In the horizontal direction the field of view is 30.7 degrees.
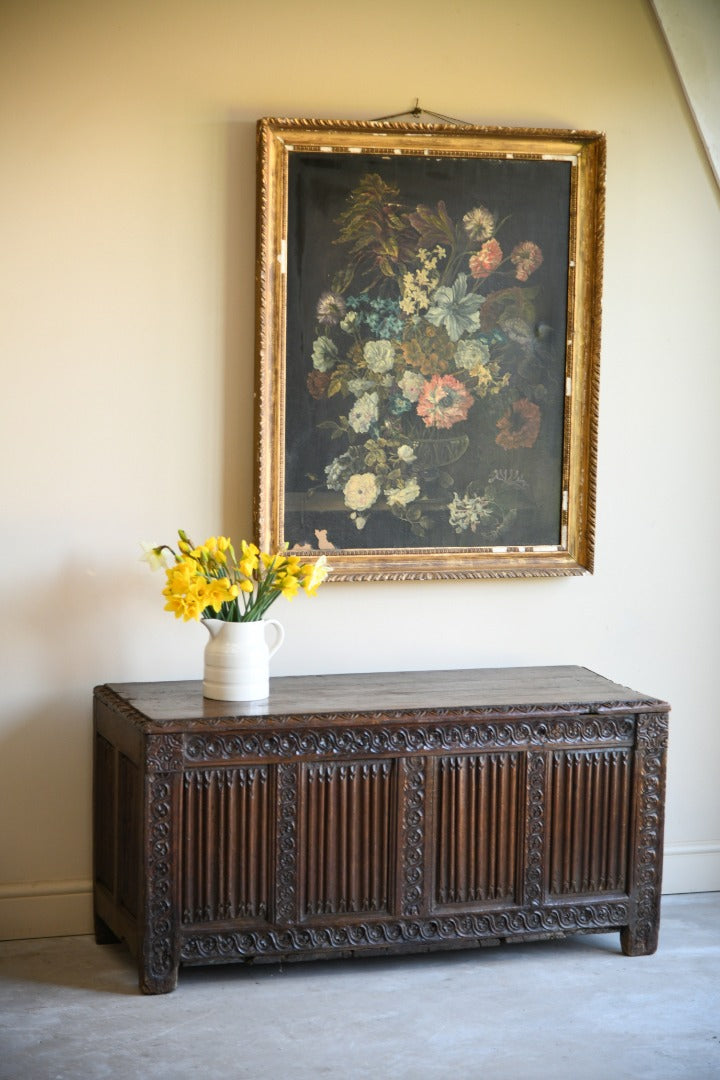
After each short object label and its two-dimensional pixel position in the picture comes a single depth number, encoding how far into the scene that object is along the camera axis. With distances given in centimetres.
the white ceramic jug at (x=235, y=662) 386
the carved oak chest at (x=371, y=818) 371
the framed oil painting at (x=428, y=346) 419
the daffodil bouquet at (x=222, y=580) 379
